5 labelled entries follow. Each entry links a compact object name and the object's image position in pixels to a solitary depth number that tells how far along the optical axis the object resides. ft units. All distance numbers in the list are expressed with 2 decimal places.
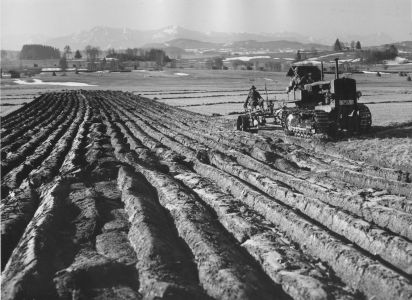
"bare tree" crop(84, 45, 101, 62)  628.44
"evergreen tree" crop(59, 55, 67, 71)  477.12
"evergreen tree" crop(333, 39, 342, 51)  562.66
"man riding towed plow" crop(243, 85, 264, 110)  80.38
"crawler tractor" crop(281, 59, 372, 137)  60.95
